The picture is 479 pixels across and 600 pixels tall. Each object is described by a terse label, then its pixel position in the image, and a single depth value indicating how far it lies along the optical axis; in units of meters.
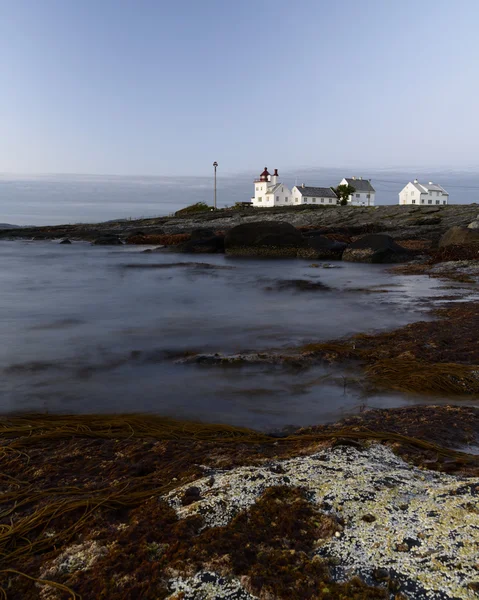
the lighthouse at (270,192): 89.56
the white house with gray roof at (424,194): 96.47
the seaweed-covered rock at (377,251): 21.89
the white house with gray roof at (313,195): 89.88
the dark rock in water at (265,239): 25.27
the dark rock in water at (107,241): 36.59
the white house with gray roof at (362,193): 94.94
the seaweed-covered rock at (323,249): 23.98
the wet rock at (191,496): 2.74
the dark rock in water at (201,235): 29.73
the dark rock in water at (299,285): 14.83
